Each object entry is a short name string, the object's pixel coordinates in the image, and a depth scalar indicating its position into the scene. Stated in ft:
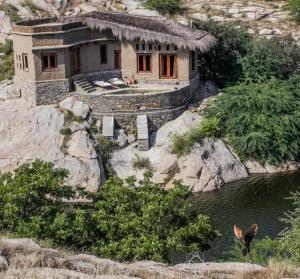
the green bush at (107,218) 65.05
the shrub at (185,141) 126.41
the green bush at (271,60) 150.10
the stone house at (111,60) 134.00
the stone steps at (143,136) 129.70
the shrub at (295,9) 185.68
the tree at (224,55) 153.69
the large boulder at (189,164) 123.75
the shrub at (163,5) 180.75
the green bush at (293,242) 66.08
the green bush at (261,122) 129.49
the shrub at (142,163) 126.52
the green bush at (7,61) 148.05
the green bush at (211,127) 131.75
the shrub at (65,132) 127.24
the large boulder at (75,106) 132.26
